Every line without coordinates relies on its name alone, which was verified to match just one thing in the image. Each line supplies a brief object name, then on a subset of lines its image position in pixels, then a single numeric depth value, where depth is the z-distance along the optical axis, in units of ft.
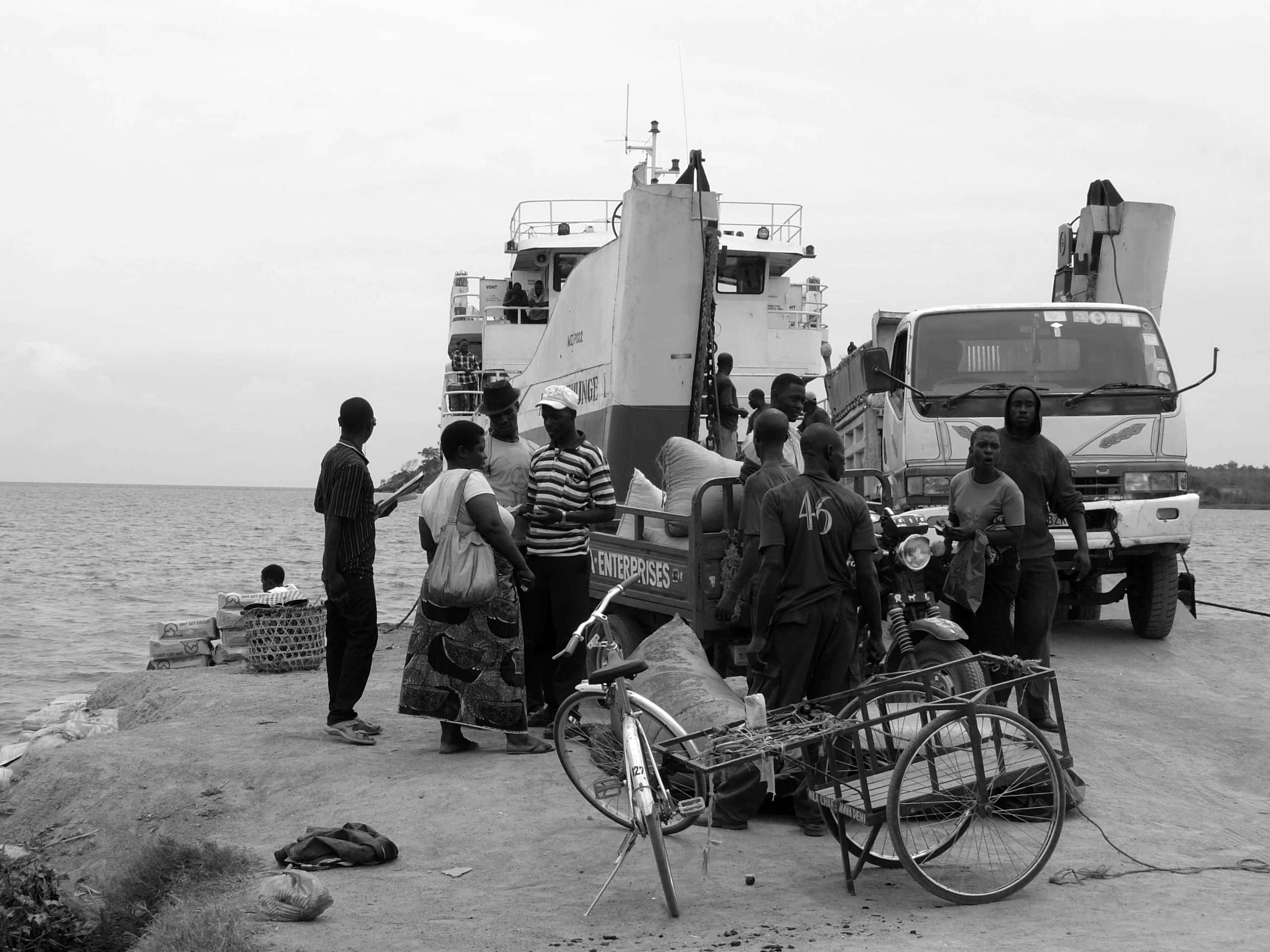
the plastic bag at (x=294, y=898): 14.37
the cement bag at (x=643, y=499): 26.30
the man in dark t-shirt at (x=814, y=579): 17.70
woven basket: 33.45
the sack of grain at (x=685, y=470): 24.47
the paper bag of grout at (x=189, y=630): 39.88
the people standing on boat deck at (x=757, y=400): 36.78
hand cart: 14.78
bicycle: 14.92
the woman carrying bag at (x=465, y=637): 21.26
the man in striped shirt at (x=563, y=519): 22.54
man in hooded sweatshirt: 22.33
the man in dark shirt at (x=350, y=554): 22.56
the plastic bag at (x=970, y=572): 21.63
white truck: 33.01
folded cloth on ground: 16.60
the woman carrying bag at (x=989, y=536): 21.95
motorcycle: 19.95
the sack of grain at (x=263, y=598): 33.53
